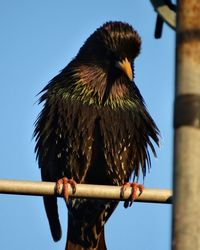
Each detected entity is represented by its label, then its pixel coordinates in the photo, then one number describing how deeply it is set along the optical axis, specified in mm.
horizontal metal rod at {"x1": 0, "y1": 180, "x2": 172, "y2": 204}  7565
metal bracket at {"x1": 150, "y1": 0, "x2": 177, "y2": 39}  6742
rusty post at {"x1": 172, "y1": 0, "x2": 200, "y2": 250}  5707
